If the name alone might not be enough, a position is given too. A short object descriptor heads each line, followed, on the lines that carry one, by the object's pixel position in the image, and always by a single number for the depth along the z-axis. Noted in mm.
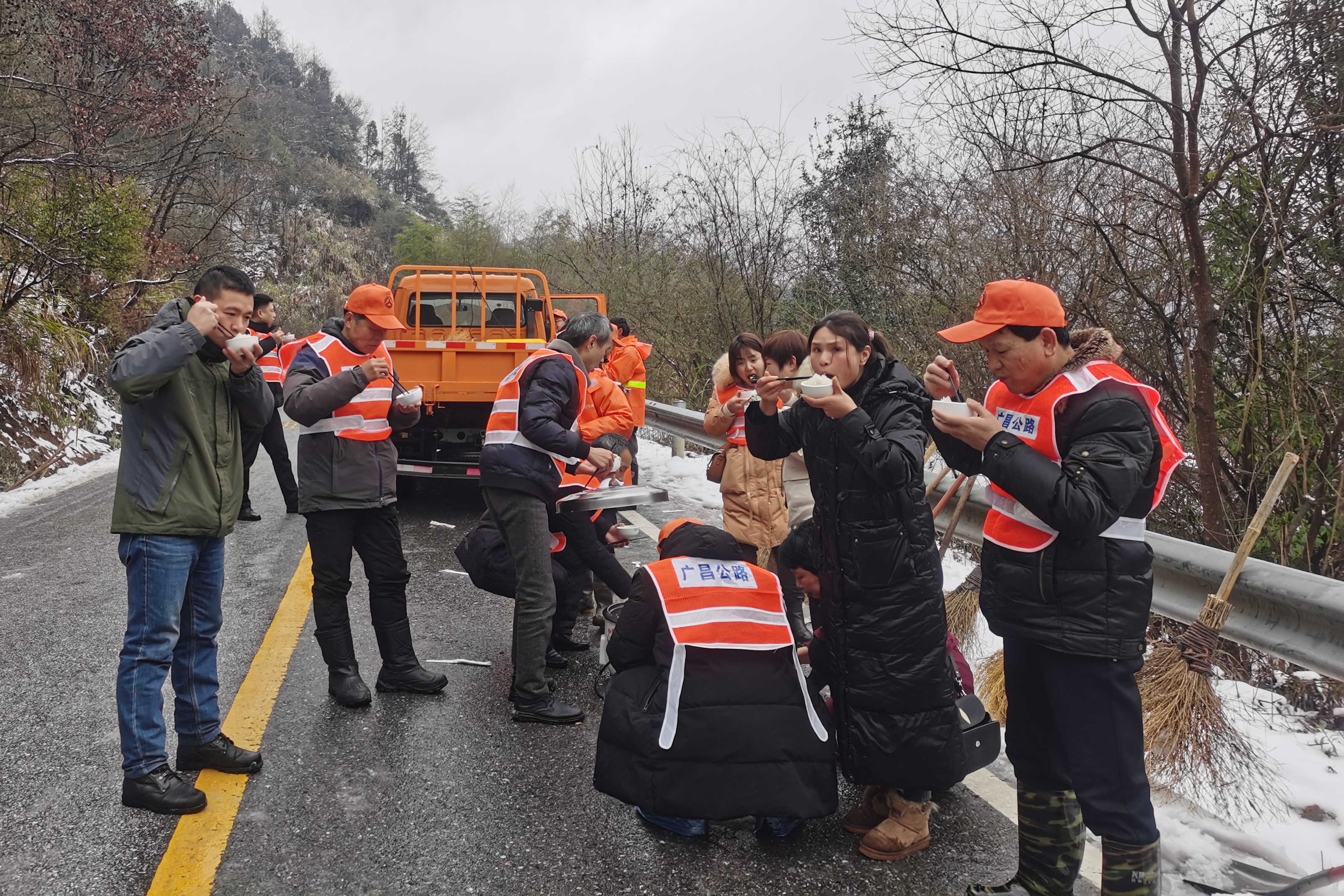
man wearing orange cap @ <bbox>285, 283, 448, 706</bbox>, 4195
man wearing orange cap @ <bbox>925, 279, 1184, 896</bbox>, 2324
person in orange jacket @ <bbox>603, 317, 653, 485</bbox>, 8586
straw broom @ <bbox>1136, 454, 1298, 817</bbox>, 3256
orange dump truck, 8961
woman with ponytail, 2918
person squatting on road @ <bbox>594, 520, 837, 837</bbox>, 2871
